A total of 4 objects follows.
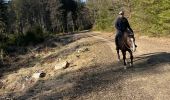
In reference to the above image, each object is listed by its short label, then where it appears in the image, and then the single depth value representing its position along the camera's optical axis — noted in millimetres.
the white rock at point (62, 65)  15499
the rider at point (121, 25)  11694
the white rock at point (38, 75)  14920
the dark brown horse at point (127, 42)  11521
